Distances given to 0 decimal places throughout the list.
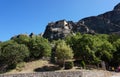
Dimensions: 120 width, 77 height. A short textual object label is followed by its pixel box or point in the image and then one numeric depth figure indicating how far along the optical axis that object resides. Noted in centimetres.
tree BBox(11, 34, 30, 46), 2385
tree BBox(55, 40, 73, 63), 1986
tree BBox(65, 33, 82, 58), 2133
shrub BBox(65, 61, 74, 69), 1864
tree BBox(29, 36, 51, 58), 2227
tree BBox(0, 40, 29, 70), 2035
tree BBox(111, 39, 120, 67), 2107
